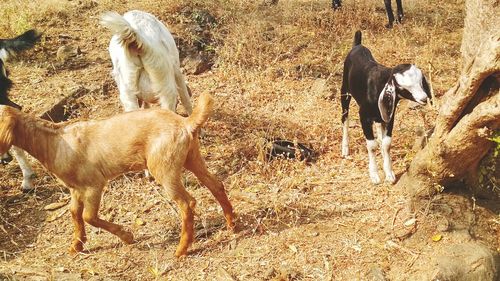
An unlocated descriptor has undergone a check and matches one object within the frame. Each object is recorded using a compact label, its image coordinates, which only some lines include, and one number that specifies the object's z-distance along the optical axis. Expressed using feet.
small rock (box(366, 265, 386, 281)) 12.51
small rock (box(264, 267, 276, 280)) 12.88
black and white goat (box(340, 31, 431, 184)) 13.47
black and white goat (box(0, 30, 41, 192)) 17.54
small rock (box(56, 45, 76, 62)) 26.37
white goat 15.85
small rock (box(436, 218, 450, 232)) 13.48
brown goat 12.84
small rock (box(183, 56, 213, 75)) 25.55
